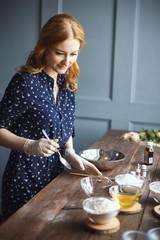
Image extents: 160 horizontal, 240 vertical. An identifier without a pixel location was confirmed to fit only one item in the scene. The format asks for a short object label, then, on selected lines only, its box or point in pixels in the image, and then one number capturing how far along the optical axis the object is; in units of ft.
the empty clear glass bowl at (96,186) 4.33
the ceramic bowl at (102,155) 6.00
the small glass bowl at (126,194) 4.00
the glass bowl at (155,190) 4.22
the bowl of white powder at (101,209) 3.44
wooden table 3.40
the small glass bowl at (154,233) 3.15
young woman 5.25
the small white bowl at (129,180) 4.69
